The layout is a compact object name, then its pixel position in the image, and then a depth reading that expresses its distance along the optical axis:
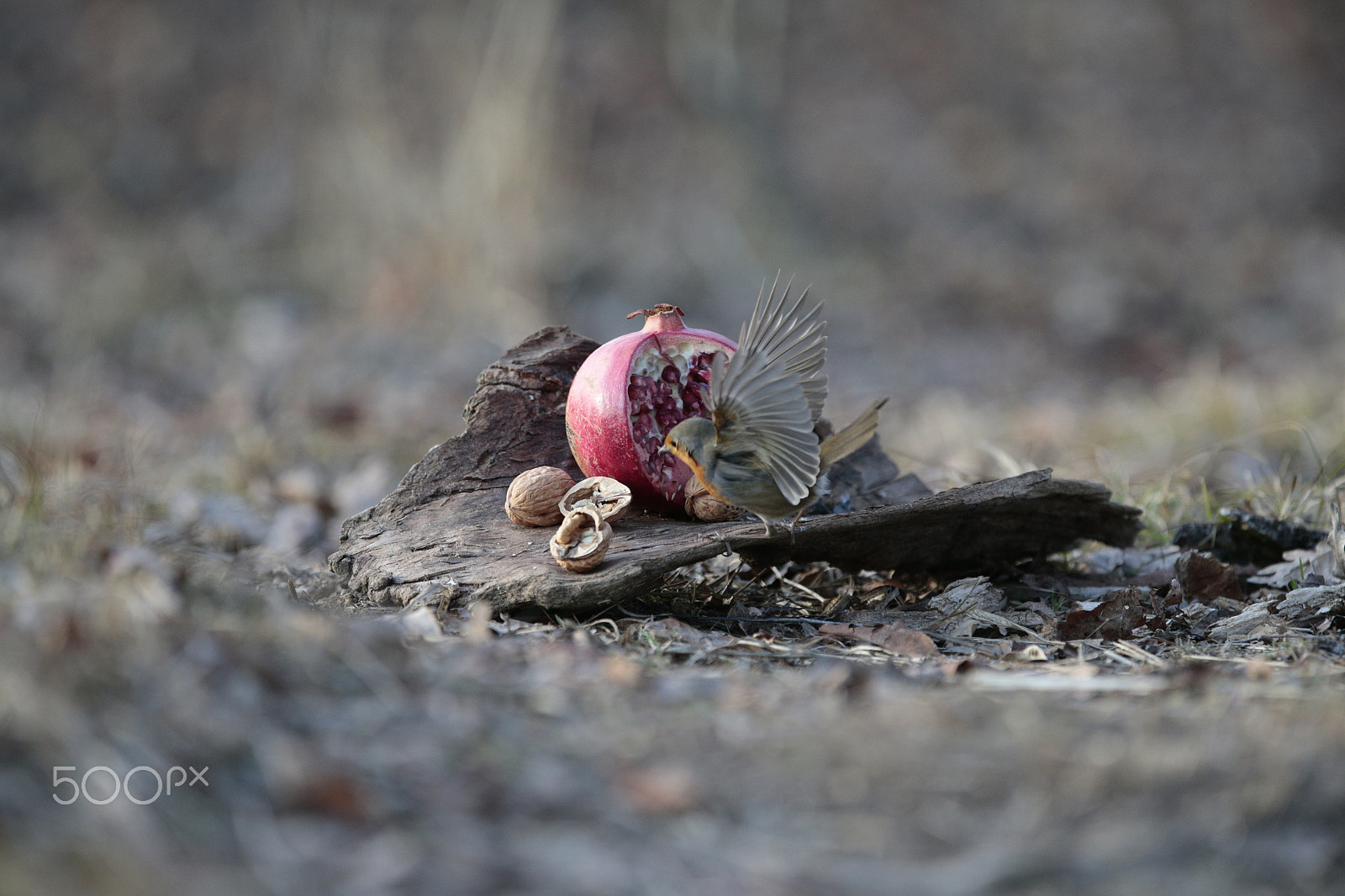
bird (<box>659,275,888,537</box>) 5.12
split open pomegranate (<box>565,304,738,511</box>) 5.81
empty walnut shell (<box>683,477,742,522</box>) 5.95
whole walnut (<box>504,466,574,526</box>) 5.81
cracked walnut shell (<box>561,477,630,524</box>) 5.57
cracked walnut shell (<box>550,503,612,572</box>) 5.11
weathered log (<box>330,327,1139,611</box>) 5.21
